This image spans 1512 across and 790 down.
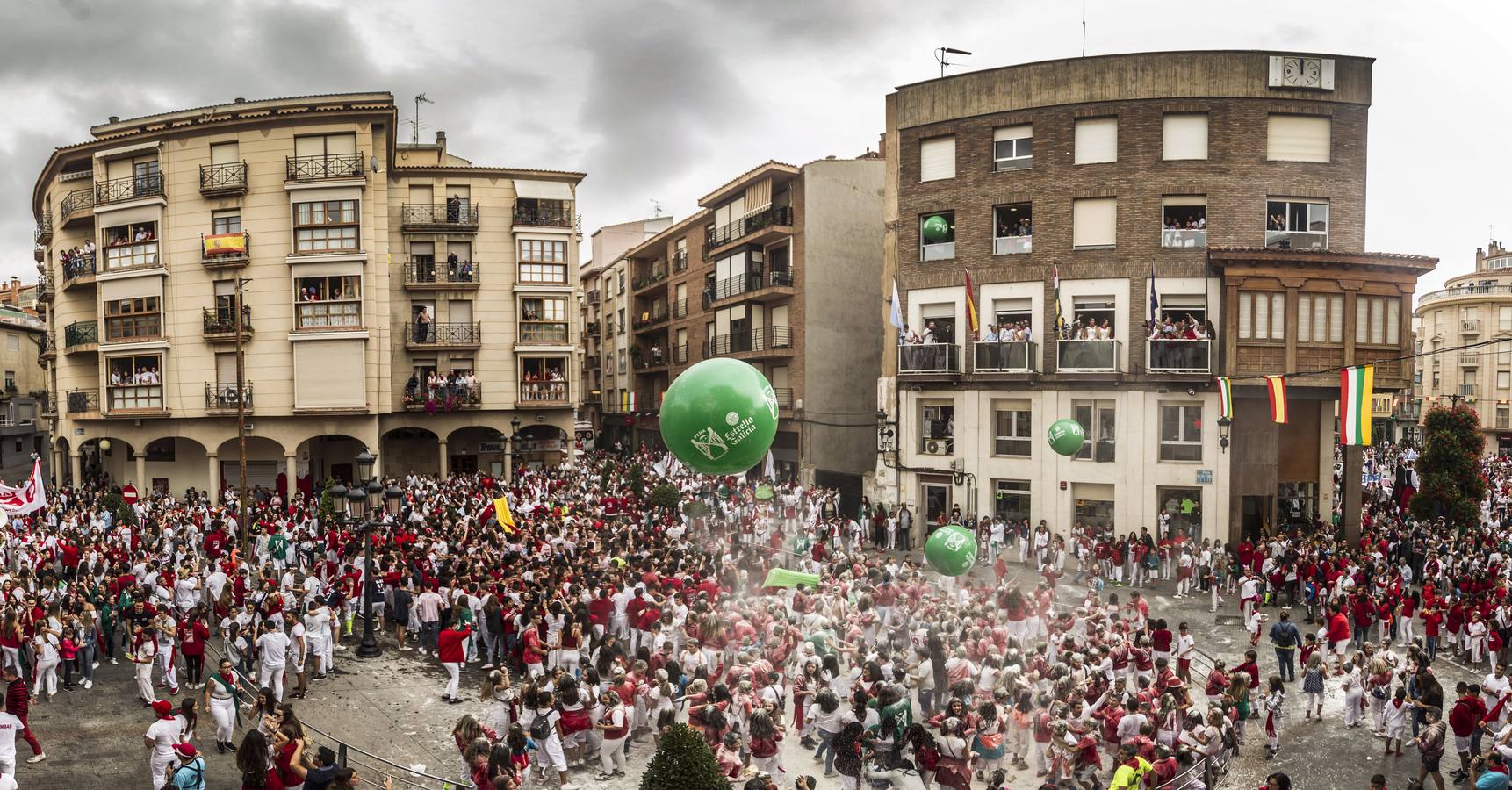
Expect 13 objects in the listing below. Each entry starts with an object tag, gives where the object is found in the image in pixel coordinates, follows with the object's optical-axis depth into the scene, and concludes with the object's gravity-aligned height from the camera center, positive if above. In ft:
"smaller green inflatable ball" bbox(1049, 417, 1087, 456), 75.92 -5.84
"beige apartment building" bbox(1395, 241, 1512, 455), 225.35 +6.92
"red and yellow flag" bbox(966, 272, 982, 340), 94.35 +6.15
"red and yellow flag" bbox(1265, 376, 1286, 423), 80.38 -2.80
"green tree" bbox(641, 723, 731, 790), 29.63 -13.34
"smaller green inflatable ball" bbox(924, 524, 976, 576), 56.08 -11.56
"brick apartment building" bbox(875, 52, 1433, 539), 88.48 +9.73
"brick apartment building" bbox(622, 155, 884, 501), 130.93 +10.96
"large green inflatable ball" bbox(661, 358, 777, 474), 39.01 -2.08
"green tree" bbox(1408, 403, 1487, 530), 96.78 -11.81
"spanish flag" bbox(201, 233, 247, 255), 116.06 +16.90
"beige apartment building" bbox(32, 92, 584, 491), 117.80 +11.43
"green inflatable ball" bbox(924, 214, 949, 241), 102.17 +16.41
